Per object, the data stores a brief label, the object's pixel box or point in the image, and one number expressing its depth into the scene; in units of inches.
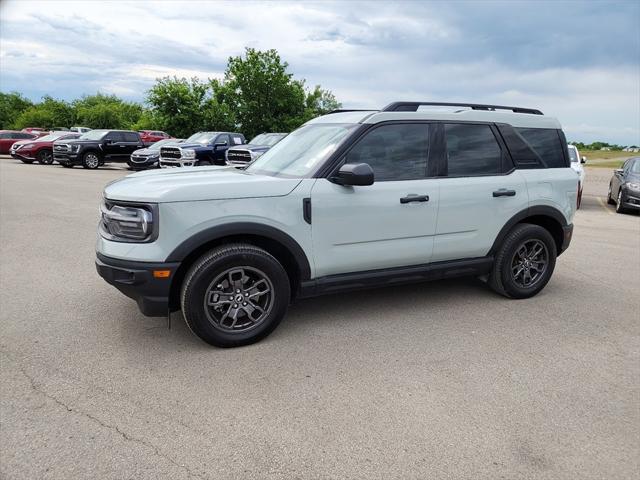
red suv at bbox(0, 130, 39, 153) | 1230.9
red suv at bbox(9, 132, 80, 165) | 995.9
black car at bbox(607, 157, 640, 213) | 479.5
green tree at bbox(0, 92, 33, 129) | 2536.9
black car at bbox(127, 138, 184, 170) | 842.8
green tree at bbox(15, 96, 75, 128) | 2336.4
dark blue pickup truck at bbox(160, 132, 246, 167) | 727.1
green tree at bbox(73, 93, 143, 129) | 2282.2
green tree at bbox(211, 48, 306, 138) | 1531.7
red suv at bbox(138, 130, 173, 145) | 1279.5
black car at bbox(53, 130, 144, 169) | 885.2
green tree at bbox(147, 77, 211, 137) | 1441.9
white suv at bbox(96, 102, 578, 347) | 142.0
